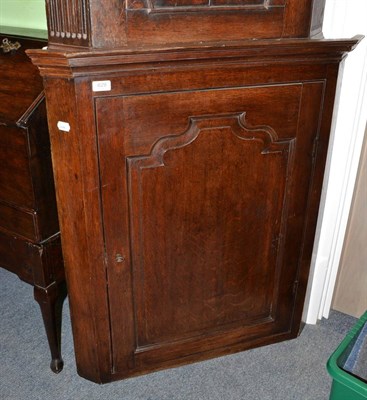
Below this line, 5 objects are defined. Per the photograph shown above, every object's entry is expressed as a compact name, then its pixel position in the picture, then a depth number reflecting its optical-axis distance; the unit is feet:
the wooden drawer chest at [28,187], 4.65
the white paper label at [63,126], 4.18
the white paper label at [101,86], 3.98
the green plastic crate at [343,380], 4.01
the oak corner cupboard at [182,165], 4.01
